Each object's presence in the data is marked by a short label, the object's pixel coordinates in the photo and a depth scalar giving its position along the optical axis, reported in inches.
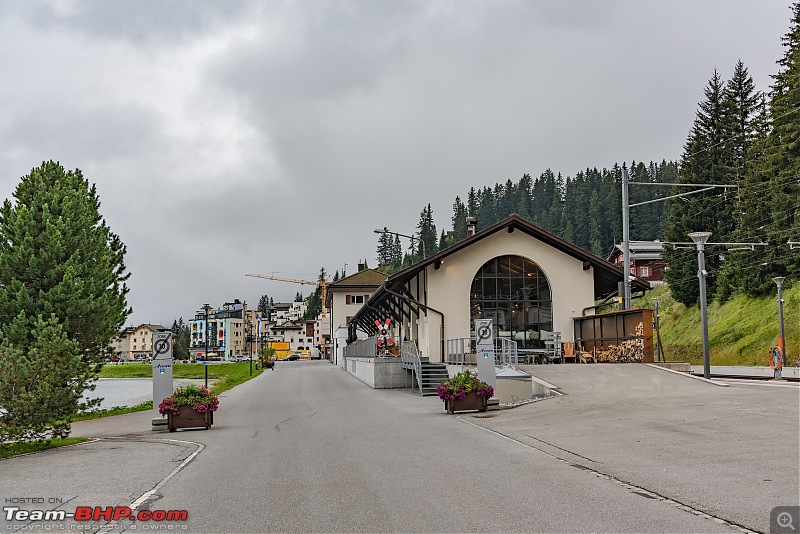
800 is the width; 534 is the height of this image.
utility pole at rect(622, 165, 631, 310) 1016.8
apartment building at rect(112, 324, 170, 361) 6897.6
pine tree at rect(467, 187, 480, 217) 6080.7
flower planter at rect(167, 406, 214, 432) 645.3
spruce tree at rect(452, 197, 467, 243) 5776.1
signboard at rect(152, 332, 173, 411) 699.4
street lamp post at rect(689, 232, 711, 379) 823.1
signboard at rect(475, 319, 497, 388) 751.7
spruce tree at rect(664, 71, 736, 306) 1934.1
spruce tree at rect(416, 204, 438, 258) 6190.9
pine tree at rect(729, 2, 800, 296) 1599.4
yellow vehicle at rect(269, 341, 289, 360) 5378.9
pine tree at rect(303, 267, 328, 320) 7327.8
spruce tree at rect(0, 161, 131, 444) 553.3
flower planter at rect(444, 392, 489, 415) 707.4
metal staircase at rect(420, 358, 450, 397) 1037.2
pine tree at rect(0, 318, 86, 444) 528.4
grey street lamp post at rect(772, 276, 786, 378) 1110.4
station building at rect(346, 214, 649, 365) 1182.3
